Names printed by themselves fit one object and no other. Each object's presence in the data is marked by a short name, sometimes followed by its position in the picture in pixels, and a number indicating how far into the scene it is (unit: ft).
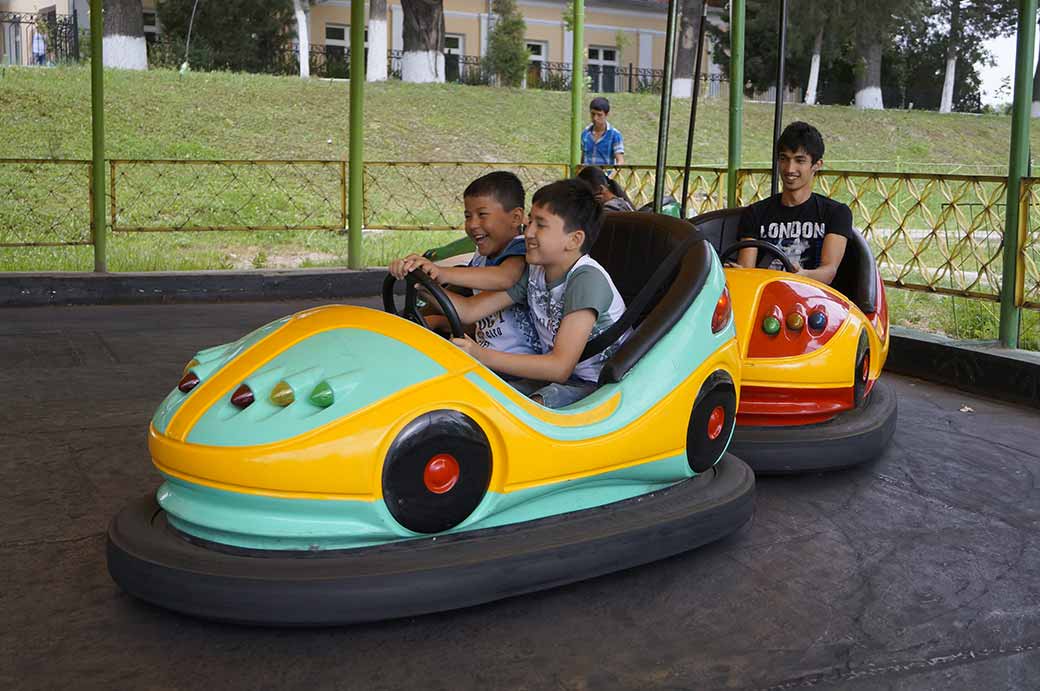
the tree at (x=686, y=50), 74.33
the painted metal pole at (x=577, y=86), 25.16
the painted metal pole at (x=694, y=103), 14.47
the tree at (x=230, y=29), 68.95
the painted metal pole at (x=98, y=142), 21.56
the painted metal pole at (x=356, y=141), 22.20
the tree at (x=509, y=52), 72.43
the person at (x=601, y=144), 26.32
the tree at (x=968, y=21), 86.17
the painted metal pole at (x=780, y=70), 13.48
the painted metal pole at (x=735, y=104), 19.69
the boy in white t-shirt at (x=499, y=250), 9.19
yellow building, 79.82
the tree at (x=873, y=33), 74.59
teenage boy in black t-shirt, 12.30
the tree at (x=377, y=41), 65.62
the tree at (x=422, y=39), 67.26
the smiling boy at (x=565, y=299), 8.20
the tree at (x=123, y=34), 61.31
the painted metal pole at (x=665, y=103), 12.44
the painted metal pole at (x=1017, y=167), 14.35
